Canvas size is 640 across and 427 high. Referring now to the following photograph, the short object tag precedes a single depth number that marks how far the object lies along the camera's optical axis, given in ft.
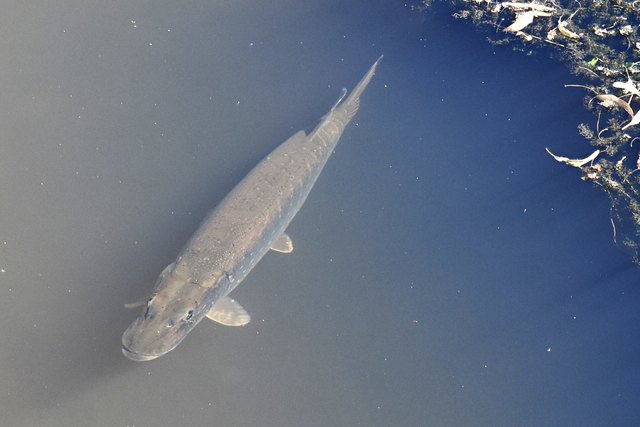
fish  14.10
